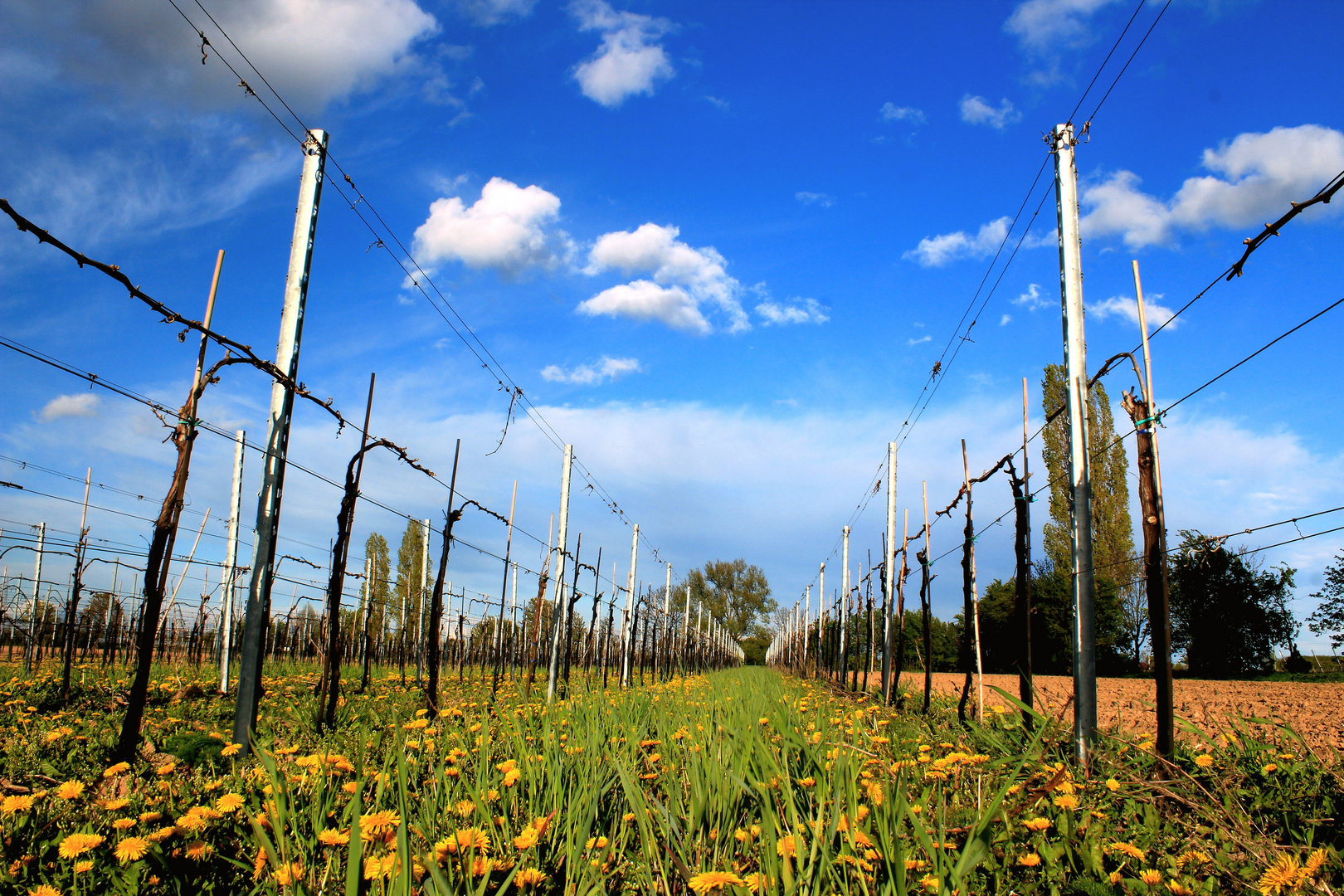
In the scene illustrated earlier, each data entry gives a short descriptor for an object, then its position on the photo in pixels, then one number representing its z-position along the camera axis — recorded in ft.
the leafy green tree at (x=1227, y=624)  89.71
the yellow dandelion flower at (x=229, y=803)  6.86
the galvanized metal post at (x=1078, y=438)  14.23
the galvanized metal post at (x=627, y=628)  56.88
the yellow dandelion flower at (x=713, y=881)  5.01
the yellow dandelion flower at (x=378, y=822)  6.10
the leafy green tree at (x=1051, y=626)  102.47
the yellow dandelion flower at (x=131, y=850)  5.86
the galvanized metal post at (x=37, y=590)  37.78
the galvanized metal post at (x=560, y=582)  33.04
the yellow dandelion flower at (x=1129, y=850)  6.54
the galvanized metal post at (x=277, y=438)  14.66
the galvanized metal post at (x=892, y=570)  34.63
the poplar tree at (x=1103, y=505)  81.41
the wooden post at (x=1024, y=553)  19.90
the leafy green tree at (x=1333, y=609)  108.99
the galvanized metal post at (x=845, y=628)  54.84
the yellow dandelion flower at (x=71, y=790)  7.20
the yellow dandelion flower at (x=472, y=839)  5.66
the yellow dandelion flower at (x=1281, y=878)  5.53
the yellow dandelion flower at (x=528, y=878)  5.17
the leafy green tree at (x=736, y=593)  247.85
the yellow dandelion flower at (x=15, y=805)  6.71
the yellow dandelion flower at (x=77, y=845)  5.78
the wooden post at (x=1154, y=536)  12.87
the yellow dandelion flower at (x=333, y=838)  5.54
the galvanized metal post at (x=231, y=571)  27.76
